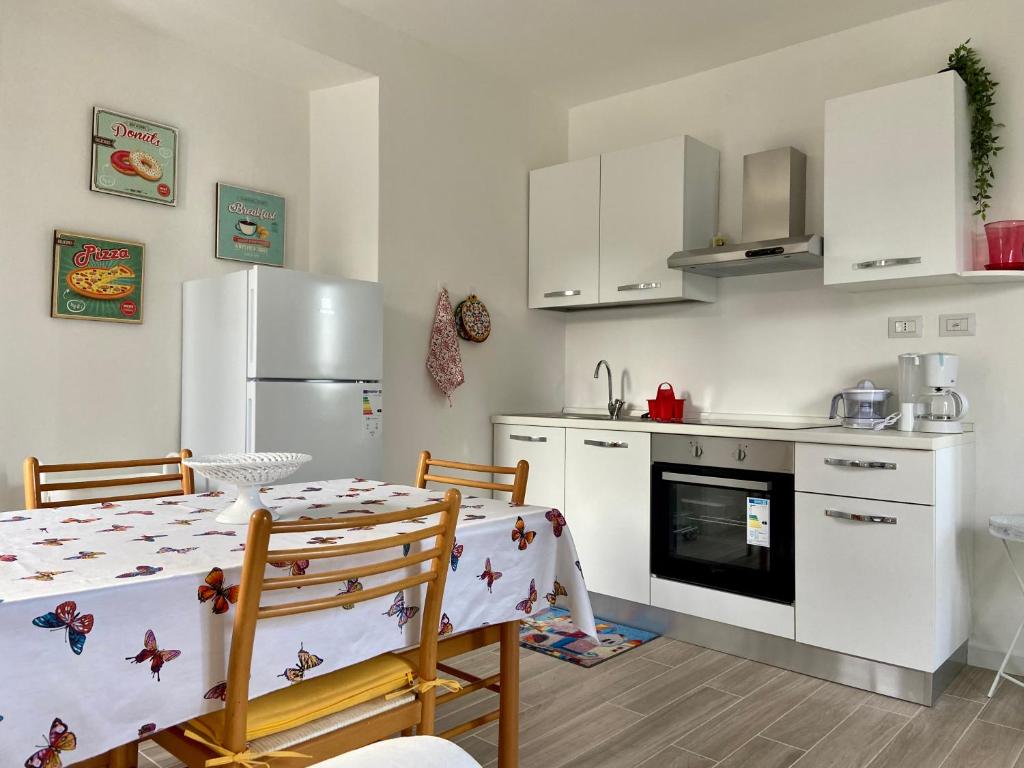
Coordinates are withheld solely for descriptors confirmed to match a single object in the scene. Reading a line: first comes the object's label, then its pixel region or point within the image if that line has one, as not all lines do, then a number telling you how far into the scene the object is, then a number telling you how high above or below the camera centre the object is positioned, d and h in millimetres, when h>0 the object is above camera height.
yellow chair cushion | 1369 -583
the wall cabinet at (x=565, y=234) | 4055 +850
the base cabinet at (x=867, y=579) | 2705 -666
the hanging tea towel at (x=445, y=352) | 3727 +187
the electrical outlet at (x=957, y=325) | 3139 +293
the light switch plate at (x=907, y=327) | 3273 +293
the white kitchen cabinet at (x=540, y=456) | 3803 -324
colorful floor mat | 3164 -1065
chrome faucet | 4129 -76
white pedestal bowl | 1677 -185
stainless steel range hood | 3404 +804
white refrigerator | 2869 +81
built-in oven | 3057 -501
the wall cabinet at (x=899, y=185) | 2902 +818
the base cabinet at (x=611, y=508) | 3479 -535
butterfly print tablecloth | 1098 -381
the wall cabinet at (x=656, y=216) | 3709 +871
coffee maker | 2990 +4
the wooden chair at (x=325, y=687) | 1268 -575
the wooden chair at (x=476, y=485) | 1889 -284
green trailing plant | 3012 +1099
